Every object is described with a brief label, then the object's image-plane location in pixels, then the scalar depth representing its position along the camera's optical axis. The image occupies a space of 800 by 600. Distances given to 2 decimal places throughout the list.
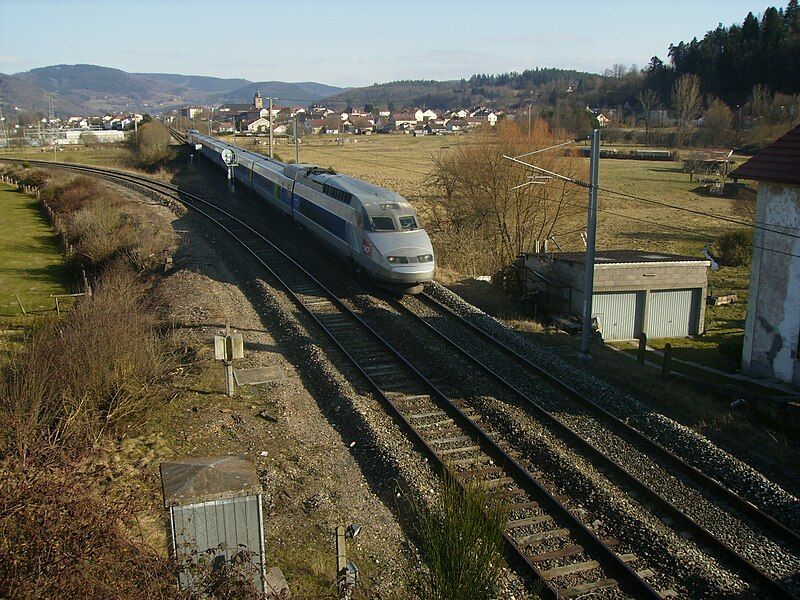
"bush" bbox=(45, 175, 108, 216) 41.72
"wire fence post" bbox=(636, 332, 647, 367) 18.88
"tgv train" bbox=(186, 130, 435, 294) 19.61
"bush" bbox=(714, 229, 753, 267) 36.62
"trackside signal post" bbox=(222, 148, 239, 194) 40.09
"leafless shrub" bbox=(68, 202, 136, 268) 29.16
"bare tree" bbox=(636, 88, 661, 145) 109.42
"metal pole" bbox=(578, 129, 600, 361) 16.72
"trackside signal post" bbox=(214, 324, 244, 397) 13.49
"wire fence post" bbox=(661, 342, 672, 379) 17.00
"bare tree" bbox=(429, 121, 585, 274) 30.86
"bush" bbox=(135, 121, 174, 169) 61.59
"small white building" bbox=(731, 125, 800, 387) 16.91
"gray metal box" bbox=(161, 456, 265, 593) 6.23
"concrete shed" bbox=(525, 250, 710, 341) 23.16
